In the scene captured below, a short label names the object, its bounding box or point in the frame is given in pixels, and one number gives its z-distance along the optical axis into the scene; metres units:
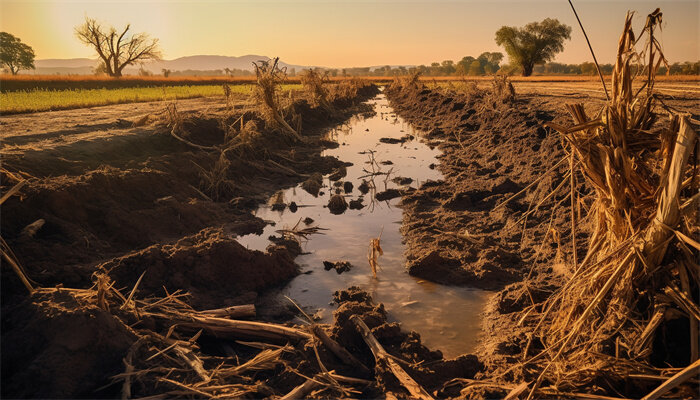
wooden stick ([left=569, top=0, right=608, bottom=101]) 2.23
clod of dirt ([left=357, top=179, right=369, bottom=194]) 8.49
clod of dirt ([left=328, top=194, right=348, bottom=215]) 7.40
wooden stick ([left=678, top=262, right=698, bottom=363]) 2.26
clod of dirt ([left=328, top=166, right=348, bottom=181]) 9.65
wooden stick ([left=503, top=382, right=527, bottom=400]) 2.50
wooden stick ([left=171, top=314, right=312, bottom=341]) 3.54
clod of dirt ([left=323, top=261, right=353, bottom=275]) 5.18
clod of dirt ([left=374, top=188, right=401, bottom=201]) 8.02
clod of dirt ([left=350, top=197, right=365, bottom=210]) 7.57
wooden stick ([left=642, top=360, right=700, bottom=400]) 2.08
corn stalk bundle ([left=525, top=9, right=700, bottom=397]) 2.36
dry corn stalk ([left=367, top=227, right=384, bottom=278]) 4.84
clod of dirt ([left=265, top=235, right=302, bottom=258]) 5.34
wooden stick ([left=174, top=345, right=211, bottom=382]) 2.89
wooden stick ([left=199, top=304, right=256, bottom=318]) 3.82
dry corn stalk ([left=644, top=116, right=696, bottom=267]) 2.30
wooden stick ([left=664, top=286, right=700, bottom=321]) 2.27
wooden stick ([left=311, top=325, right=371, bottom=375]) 3.23
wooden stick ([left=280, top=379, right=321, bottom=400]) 2.70
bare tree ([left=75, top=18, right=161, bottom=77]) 53.19
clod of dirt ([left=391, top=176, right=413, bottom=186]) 8.97
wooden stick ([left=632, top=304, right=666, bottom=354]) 2.41
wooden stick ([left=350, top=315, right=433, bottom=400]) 2.76
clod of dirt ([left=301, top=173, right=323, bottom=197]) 8.62
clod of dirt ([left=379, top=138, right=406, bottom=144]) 13.94
